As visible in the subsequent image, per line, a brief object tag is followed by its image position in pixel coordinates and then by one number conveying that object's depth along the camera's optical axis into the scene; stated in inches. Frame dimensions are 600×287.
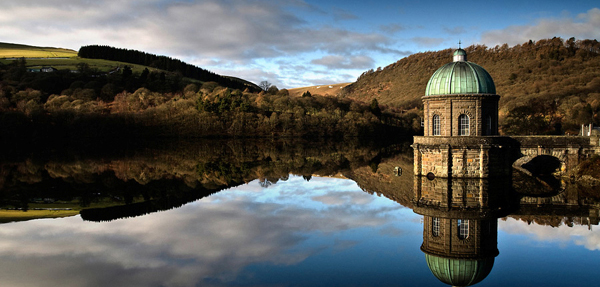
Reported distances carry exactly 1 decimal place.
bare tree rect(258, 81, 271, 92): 6782.5
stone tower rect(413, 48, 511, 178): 1254.9
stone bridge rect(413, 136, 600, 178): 1250.6
